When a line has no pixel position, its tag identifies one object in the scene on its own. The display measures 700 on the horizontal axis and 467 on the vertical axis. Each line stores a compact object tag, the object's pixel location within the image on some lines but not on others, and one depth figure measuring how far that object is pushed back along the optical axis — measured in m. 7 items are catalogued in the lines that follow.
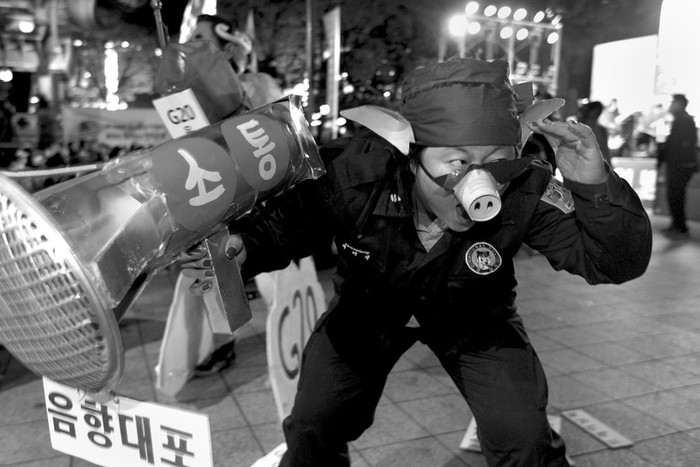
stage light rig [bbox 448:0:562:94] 13.76
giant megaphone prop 1.09
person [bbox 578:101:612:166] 8.35
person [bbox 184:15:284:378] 3.92
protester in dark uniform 1.84
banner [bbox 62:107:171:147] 8.06
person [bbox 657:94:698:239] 9.53
